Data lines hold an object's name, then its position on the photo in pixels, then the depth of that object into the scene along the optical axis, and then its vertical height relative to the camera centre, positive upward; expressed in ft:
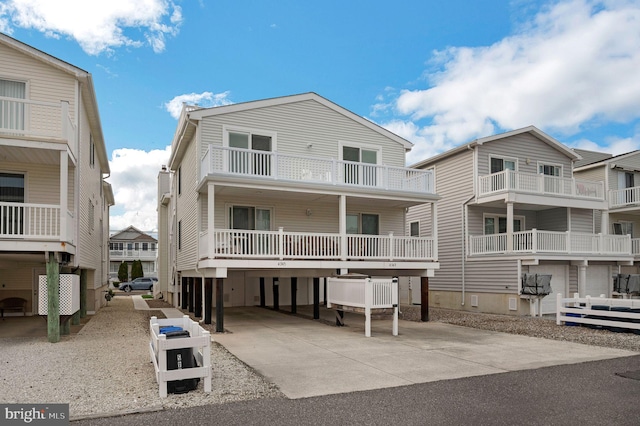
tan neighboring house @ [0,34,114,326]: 36.73 +6.82
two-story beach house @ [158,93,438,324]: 46.47 +4.35
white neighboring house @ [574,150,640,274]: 77.82 +7.10
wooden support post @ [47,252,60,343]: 35.76 -4.84
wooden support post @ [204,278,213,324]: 50.08 -6.91
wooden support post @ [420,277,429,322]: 52.19 -7.55
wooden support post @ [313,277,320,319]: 53.21 -7.41
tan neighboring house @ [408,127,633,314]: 62.08 +0.81
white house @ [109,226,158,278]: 210.38 -7.22
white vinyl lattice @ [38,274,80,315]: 36.52 -4.73
